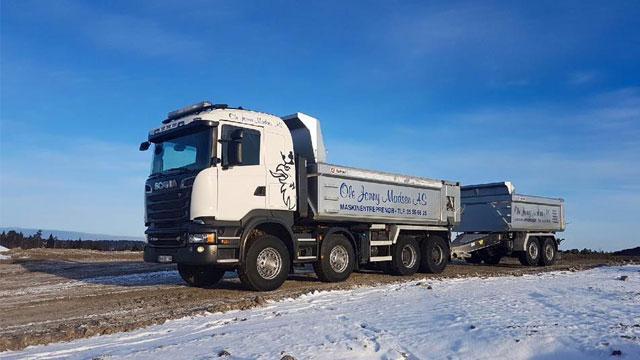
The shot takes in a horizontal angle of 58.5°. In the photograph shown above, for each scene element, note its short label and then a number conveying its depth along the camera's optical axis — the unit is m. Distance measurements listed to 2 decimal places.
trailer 19.13
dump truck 10.27
